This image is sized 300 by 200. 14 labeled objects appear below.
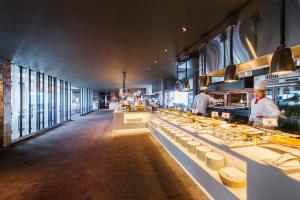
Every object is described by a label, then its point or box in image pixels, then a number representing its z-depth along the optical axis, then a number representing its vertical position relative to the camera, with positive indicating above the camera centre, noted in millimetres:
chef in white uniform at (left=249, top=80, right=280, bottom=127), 2170 -150
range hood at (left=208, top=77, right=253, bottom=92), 3539 +471
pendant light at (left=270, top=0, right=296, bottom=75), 1263 +437
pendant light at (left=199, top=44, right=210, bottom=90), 2693 +434
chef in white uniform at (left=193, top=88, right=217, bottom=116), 3892 -92
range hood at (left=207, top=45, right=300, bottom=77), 1779 +671
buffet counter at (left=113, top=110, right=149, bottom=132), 5287 -969
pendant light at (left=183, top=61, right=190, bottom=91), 3500 +445
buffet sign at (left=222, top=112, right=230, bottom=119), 2237 -302
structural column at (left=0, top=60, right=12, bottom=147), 3823 -125
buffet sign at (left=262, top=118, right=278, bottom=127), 1658 -317
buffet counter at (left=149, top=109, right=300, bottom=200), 967 -683
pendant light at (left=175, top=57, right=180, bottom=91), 3771 +472
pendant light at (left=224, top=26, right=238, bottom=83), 1922 +428
